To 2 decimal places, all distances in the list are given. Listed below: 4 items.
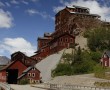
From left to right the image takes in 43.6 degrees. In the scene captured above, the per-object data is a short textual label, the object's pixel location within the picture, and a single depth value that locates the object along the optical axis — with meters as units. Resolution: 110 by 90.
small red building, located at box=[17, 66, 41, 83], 44.10
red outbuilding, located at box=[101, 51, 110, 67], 40.56
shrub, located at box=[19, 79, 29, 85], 43.02
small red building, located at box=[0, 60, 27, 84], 47.47
